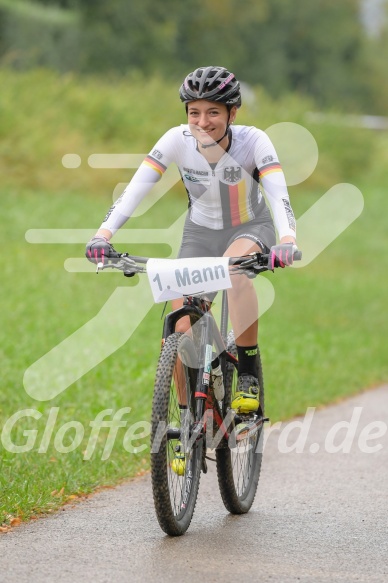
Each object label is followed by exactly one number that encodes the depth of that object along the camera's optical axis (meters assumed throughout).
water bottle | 13.34
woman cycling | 13.17
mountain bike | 12.09
